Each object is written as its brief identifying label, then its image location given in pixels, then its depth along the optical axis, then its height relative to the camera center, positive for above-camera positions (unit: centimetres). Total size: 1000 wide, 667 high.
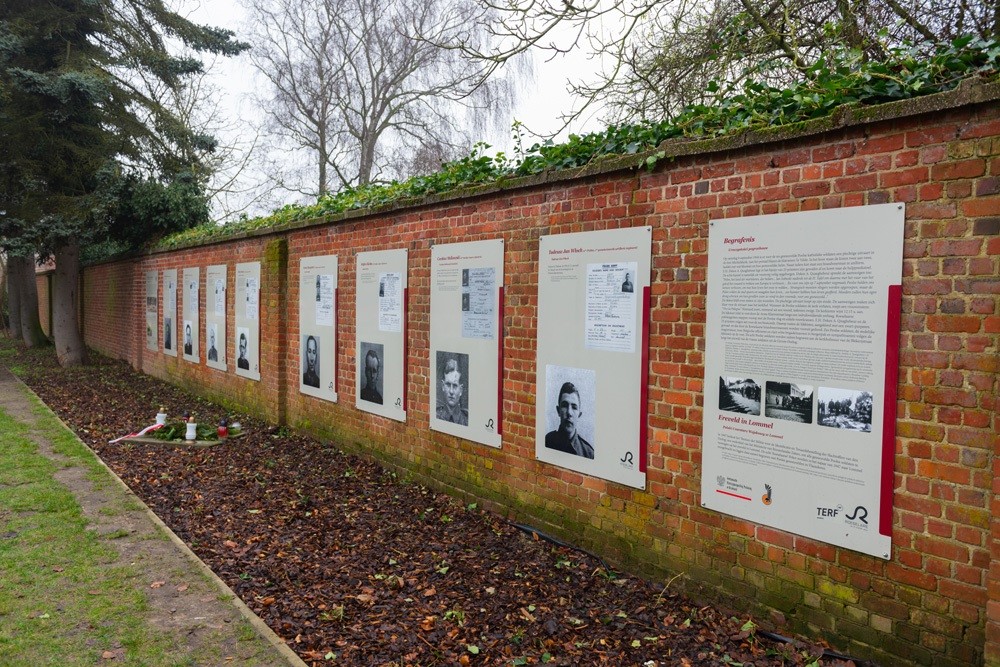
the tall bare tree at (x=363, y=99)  2242 +613
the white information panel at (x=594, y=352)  466 -35
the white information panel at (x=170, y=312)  1434 -36
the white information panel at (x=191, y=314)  1316 -36
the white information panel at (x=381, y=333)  725 -37
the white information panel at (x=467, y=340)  593 -35
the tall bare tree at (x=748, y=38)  643 +242
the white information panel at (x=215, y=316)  1188 -34
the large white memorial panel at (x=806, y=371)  343 -34
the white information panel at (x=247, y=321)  1057 -37
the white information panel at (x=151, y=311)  1555 -37
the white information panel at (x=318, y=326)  861 -36
